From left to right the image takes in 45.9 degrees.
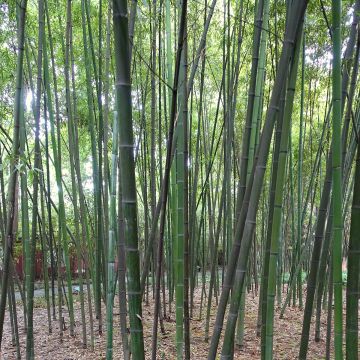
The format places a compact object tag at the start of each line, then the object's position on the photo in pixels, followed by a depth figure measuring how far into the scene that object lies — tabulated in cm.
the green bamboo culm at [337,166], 124
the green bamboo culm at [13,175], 155
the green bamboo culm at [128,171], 90
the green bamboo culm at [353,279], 140
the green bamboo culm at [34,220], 203
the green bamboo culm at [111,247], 212
